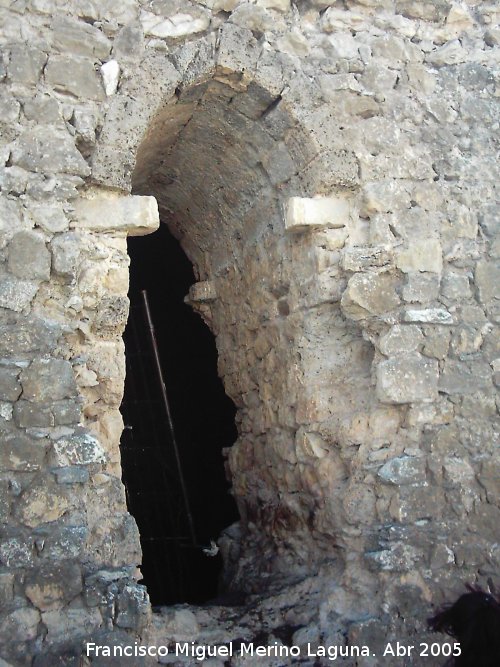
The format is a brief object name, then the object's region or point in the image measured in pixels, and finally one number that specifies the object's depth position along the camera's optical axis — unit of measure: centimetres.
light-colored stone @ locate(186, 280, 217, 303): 469
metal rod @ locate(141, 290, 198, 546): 506
